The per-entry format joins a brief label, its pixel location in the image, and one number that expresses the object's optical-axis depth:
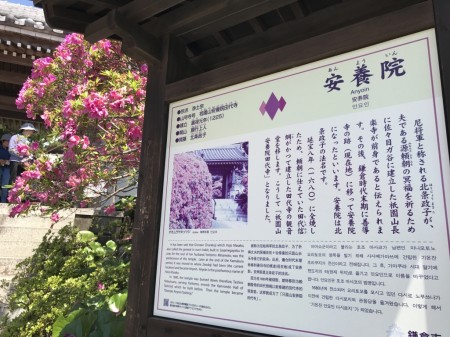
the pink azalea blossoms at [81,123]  3.53
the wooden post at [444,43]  1.36
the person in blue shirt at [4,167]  6.71
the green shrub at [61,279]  3.70
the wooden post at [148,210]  2.01
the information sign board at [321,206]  1.34
